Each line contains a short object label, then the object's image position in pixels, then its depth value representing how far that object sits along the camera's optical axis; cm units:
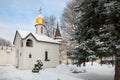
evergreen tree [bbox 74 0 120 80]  530
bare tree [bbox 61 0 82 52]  1299
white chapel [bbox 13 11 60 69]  1184
